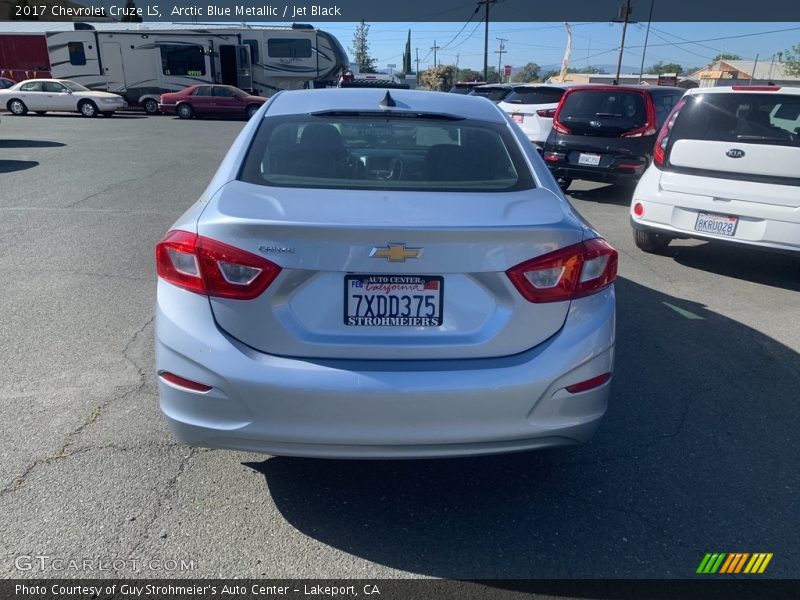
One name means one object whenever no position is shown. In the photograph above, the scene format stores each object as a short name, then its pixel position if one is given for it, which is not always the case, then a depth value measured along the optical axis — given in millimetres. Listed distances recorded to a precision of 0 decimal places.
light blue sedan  2135
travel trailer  27031
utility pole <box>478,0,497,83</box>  47538
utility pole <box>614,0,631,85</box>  45875
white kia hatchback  5281
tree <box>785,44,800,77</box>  64562
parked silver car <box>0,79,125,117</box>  24516
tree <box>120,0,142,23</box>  39531
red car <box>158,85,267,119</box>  25469
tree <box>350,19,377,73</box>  83500
